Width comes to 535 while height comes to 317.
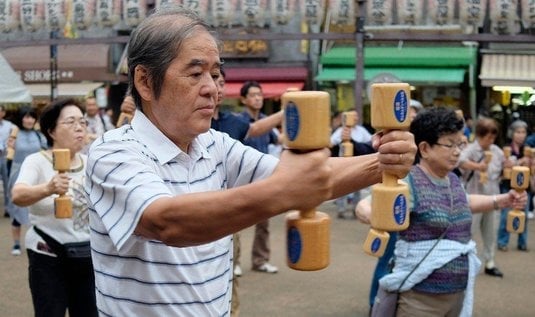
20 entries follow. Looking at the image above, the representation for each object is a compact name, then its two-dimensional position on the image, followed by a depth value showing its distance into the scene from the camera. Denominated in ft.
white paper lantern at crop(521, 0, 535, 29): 33.32
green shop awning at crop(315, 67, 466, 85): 54.60
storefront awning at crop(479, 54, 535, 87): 49.75
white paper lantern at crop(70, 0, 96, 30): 36.96
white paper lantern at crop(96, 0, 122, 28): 36.14
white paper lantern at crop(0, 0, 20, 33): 37.96
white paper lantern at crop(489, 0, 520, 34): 33.27
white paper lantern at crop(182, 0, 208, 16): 34.94
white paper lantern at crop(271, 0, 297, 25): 35.04
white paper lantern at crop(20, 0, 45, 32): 37.42
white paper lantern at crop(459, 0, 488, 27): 33.40
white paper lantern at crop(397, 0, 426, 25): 33.99
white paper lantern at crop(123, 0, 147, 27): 35.45
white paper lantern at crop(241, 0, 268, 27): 35.19
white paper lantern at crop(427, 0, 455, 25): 33.52
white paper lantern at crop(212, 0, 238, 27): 35.68
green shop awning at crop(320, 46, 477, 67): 55.88
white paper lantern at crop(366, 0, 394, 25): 34.58
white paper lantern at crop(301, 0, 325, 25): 34.81
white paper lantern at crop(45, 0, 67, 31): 36.86
